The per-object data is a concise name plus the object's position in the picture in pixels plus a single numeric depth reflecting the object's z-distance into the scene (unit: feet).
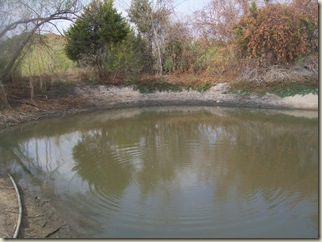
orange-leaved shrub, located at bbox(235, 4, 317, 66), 52.21
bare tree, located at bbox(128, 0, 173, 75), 67.67
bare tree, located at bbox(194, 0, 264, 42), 59.93
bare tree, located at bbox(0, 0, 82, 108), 47.10
